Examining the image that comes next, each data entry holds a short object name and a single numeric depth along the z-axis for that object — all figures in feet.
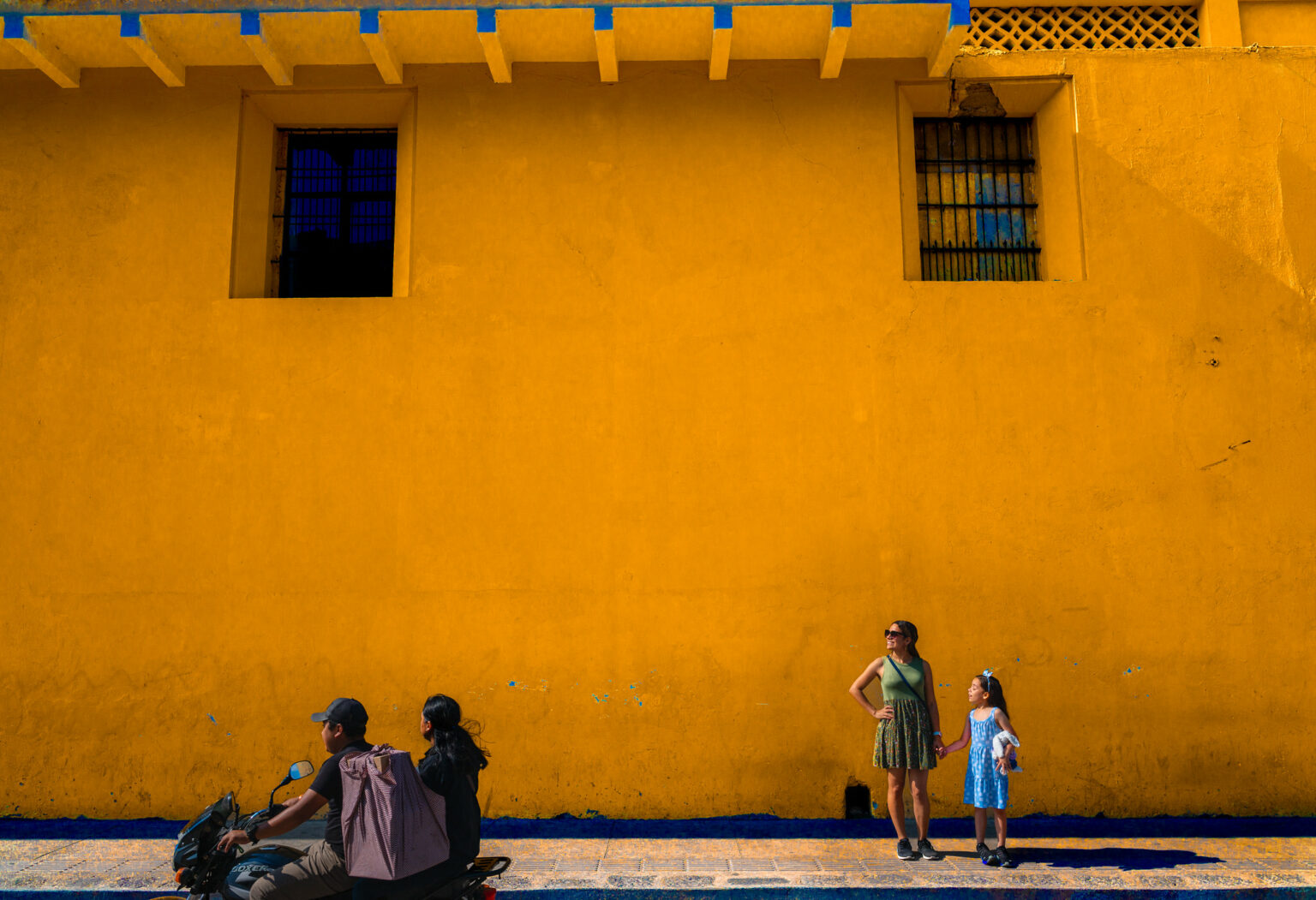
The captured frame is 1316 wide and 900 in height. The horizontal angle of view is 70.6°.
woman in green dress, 17.54
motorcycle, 11.91
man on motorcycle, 11.67
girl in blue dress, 16.97
